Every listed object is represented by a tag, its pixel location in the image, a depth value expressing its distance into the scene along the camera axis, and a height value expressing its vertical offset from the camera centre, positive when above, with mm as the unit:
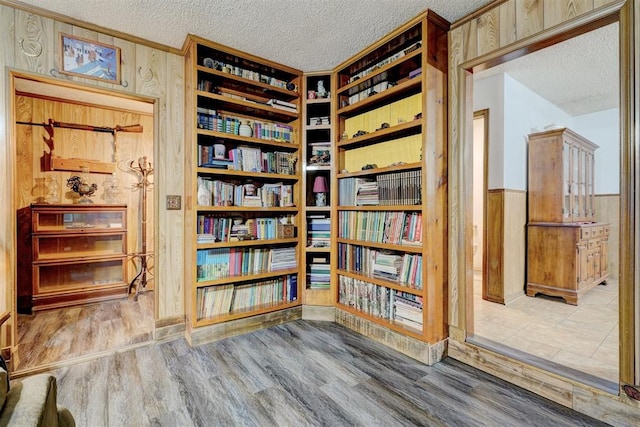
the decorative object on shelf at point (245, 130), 2826 +777
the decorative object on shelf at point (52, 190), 3611 +251
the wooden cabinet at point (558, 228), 3459 -216
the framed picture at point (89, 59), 2248 +1195
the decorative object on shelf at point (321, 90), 3137 +1275
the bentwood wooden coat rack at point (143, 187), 4067 +334
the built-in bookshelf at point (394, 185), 2252 +222
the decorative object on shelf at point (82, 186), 3674 +311
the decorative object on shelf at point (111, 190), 3939 +280
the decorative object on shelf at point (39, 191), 3562 +244
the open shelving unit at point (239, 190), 2584 +199
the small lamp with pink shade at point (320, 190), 3109 +215
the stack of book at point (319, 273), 3143 -672
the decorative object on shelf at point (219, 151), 2701 +545
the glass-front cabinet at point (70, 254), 3357 -527
